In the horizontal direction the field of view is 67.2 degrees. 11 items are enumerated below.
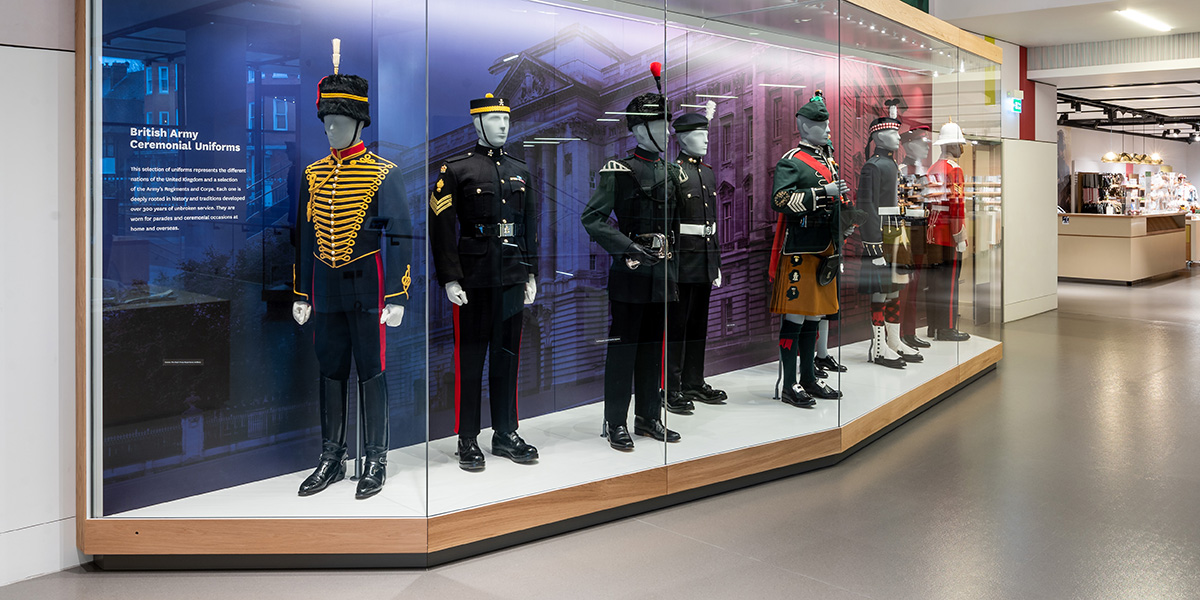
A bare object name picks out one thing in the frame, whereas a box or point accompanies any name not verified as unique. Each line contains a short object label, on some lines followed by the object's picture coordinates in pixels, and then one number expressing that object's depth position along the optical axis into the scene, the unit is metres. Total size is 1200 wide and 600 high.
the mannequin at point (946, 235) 6.05
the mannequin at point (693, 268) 3.99
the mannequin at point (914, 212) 5.59
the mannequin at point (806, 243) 4.54
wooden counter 12.87
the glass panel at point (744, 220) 4.04
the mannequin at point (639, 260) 3.74
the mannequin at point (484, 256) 3.39
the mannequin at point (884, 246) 5.15
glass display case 3.19
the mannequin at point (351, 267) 3.28
